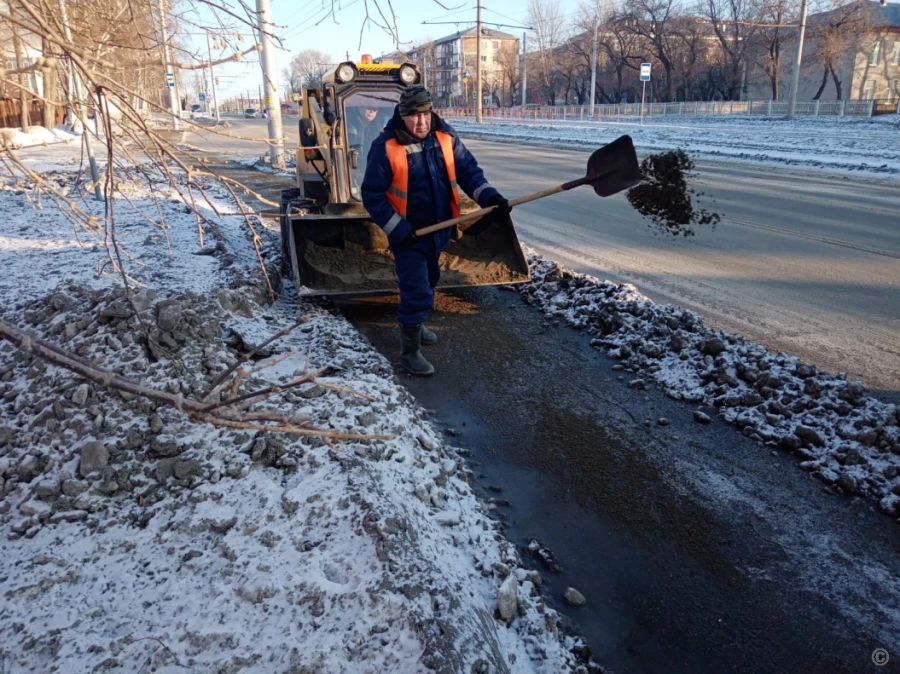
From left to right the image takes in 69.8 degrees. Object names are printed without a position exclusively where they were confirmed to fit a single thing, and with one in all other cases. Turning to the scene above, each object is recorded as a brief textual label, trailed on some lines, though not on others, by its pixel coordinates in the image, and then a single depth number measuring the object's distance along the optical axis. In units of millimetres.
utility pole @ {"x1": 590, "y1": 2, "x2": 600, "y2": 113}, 43281
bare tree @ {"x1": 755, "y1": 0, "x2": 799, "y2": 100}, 45031
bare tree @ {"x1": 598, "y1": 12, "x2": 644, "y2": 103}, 52775
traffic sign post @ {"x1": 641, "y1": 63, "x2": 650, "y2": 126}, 28719
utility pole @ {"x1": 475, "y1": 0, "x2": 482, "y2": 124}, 42281
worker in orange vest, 4719
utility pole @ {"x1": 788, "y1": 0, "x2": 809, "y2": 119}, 29484
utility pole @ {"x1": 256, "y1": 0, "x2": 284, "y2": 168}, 14785
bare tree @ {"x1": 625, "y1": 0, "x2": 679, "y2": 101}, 50094
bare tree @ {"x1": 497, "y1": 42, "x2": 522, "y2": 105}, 73938
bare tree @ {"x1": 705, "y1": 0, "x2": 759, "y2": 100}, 48500
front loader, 6289
